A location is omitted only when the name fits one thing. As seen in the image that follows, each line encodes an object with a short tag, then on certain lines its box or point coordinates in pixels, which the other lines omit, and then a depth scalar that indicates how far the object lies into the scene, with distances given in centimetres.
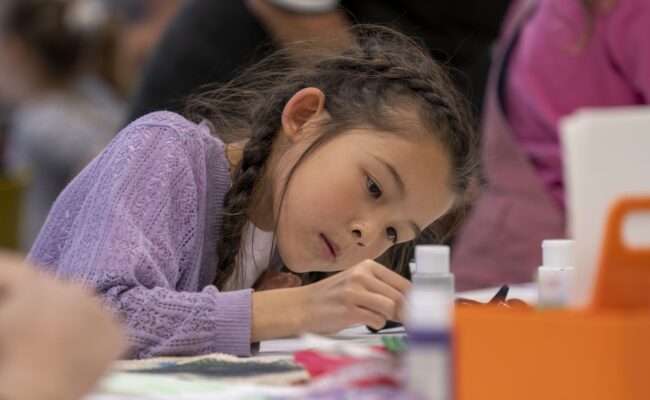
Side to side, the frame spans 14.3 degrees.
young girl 216
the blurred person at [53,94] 446
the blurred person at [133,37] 459
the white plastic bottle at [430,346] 178
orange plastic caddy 178
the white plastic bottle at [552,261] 197
